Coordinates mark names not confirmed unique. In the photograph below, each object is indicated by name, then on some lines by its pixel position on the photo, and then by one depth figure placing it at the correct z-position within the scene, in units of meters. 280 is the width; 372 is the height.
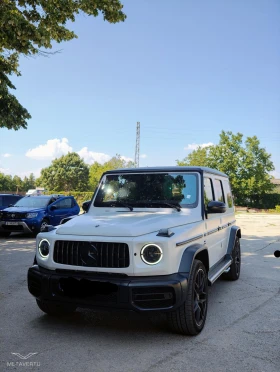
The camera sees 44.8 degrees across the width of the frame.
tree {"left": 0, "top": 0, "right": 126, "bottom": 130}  7.52
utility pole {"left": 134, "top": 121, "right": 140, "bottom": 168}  51.96
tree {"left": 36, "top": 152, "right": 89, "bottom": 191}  79.81
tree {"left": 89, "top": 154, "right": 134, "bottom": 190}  69.19
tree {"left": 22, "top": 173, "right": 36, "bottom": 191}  110.44
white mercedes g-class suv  3.24
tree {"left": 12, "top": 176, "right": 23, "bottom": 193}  105.76
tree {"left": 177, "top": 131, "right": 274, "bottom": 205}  48.38
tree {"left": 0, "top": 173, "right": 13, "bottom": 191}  96.56
